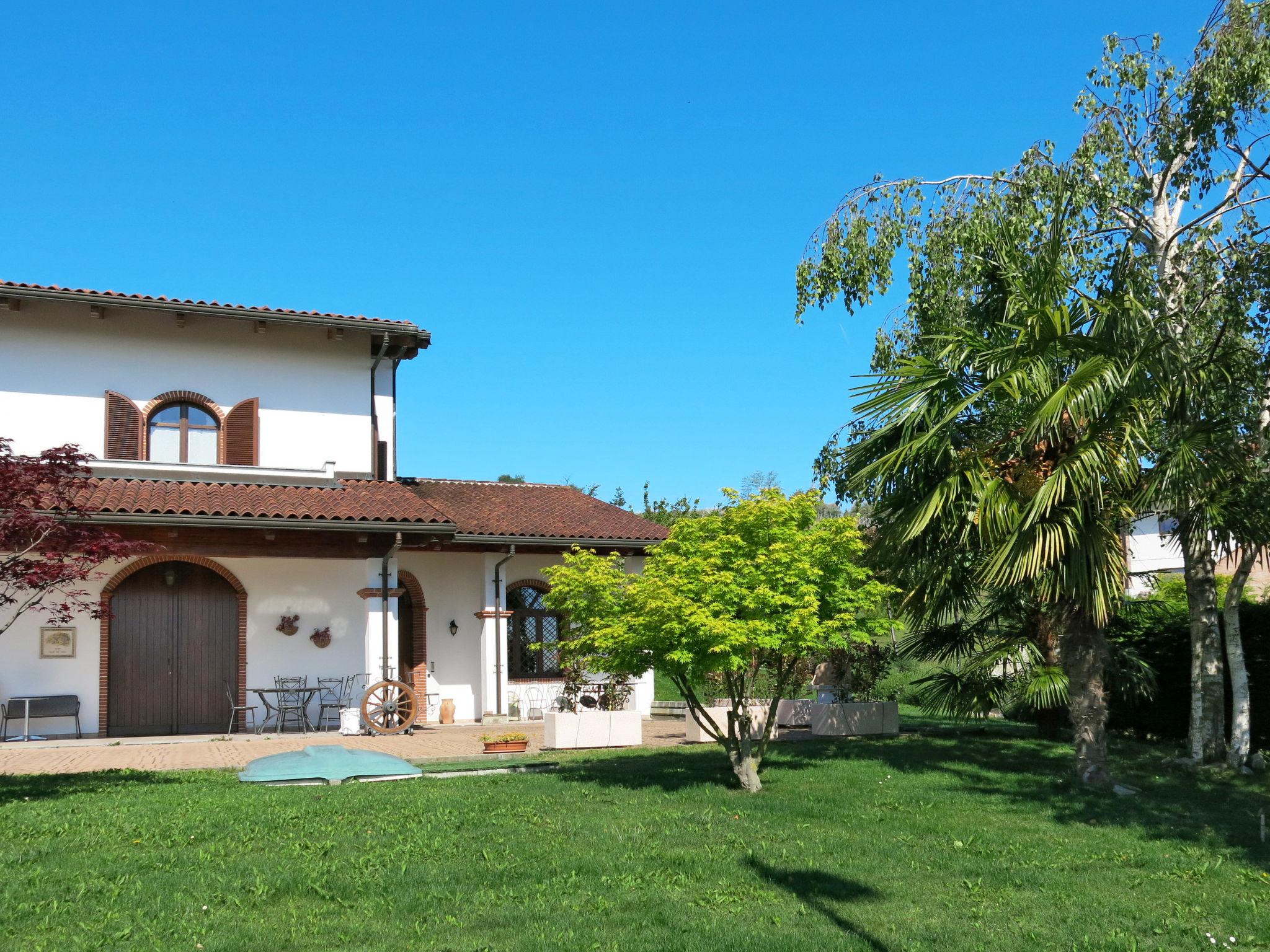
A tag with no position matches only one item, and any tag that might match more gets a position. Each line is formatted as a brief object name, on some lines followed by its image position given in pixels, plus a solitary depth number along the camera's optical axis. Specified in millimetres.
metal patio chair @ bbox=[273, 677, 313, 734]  17938
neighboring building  41844
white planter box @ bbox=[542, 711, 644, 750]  15383
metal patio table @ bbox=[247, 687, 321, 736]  17422
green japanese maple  10453
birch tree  11578
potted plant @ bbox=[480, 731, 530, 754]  14945
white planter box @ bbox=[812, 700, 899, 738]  16609
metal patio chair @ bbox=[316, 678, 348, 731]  18562
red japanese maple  10570
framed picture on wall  17312
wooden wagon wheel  17406
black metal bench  16766
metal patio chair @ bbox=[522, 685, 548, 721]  20625
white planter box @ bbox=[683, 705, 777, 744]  15828
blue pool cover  11625
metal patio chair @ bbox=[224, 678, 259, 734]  17641
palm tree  10547
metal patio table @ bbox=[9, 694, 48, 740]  16422
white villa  17594
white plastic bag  17453
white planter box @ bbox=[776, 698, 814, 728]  17688
